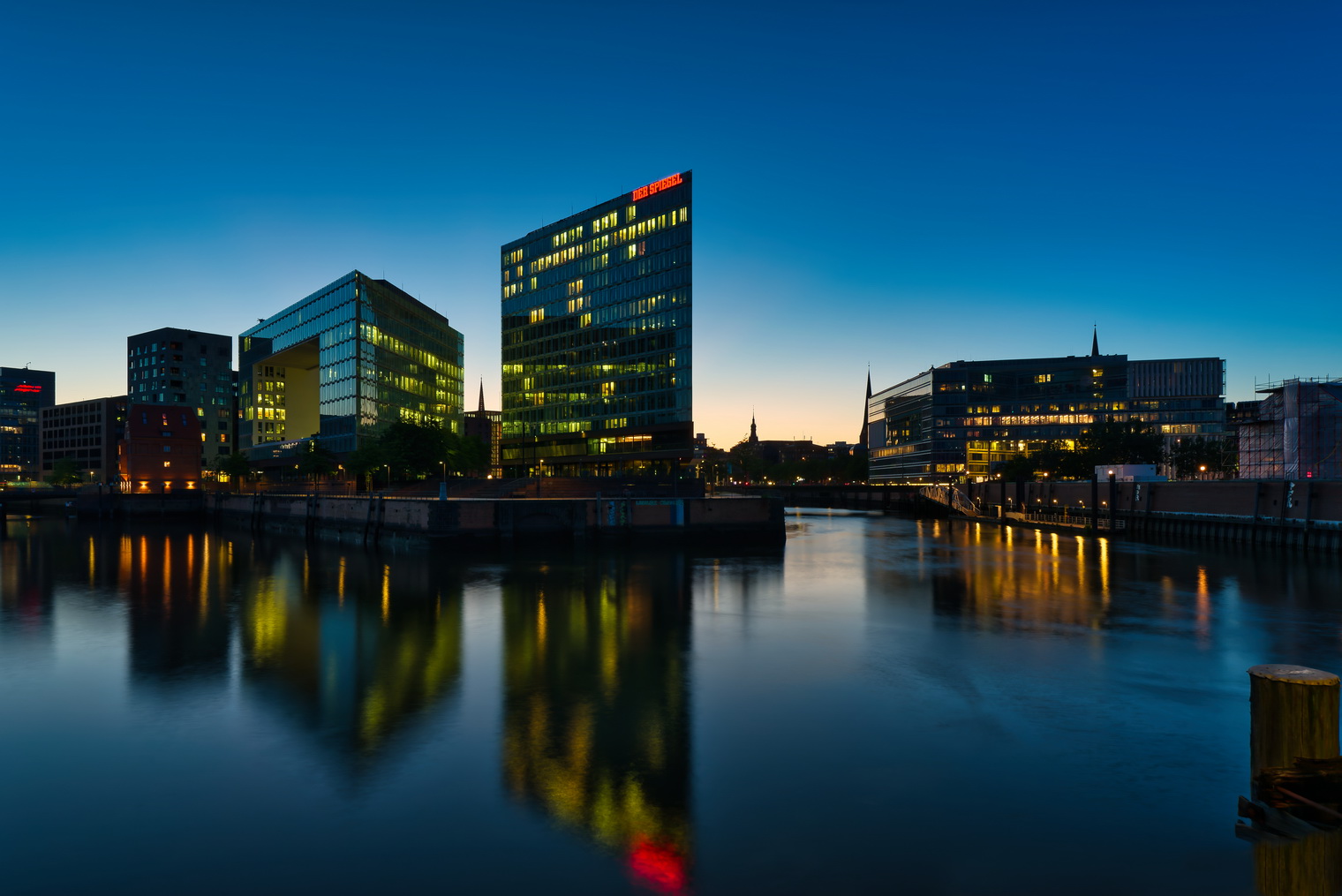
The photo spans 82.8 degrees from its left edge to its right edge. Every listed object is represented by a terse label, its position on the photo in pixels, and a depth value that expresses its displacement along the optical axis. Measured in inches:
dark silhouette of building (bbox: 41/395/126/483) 7834.6
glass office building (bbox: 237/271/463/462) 4916.3
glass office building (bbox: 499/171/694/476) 4945.9
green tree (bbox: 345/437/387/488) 3905.0
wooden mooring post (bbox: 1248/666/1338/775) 280.2
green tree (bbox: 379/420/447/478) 3853.3
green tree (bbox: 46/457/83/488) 7406.5
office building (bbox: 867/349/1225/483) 7293.3
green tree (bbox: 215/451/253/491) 5910.4
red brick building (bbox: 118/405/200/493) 5940.0
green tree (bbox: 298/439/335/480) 4626.0
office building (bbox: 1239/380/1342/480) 3134.8
